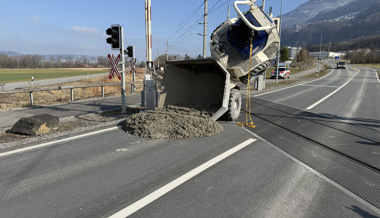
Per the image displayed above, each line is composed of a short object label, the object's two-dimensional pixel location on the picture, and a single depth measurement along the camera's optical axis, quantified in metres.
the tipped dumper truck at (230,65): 8.58
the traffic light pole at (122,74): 9.09
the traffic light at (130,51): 10.04
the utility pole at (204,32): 25.34
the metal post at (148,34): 11.93
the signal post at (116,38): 8.93
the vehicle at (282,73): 37.49
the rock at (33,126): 6.34
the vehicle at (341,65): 69.08
